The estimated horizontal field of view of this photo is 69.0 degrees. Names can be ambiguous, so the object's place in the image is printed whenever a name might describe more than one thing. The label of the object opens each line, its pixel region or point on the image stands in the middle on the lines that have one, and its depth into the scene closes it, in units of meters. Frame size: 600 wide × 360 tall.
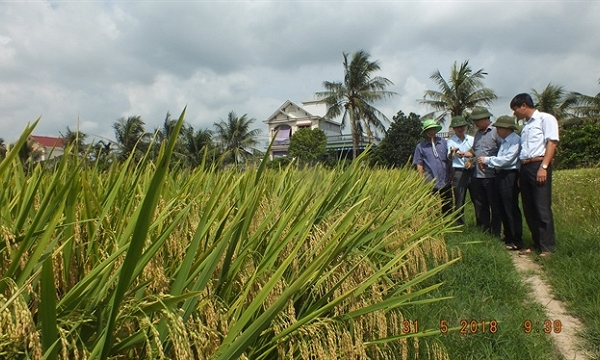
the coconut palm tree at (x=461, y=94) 36.25
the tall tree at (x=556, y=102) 42.91
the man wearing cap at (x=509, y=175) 4.88
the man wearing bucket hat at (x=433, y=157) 5.83
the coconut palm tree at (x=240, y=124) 40.92
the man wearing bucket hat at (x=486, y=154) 5.38
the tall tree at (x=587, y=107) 40.75
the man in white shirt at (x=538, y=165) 4.25
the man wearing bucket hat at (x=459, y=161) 5.93
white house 51.49
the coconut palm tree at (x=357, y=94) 40.47
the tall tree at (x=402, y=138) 34.31
